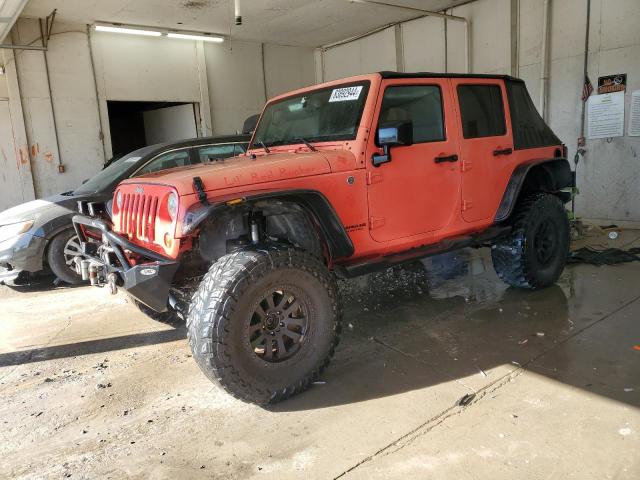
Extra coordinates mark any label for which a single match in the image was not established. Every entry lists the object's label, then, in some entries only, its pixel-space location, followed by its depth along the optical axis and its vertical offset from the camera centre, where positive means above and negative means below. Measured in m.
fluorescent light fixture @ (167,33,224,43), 9.71 +2.45
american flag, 7.50 +0.73
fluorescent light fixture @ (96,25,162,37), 8.81 +2.43
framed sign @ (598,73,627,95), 7.15 +0.76
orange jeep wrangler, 2.69 -0.42
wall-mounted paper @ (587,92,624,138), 7.28 +0.30
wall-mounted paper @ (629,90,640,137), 7.06 +0.25
